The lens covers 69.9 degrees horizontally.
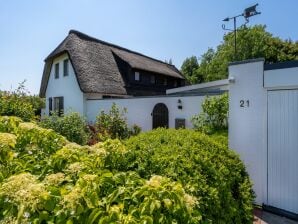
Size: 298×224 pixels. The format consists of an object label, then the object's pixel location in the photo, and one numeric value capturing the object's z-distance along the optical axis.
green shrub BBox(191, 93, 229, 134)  6.95
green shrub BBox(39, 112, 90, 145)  7.47
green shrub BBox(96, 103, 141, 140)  9.50
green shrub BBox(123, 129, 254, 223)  2.19
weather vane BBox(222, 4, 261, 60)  8.76
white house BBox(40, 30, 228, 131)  10.13
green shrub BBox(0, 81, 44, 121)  7.17
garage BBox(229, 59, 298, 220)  4.39
